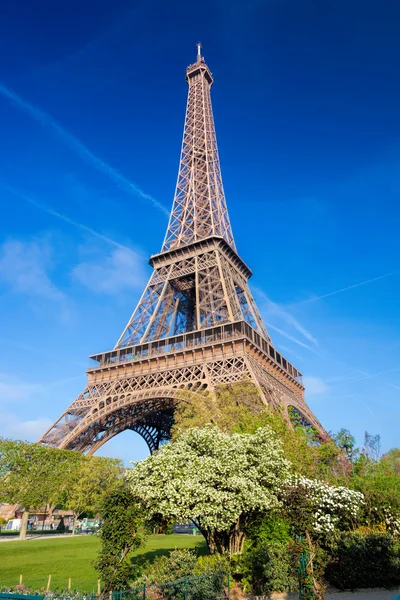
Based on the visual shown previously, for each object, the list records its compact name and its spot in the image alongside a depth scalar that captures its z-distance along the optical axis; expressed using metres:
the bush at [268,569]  13.72
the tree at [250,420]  21.30
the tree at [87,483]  38.03
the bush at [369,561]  14.66
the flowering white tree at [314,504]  16.52
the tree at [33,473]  35.44
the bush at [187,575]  11.51
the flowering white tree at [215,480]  14.26
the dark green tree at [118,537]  12.03
